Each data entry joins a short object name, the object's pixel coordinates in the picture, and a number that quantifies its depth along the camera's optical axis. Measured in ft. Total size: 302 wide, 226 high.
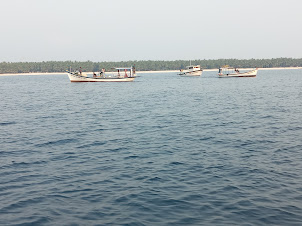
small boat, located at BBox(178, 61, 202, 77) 442.50
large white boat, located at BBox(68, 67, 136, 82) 294.46
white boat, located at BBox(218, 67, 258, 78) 390.46
